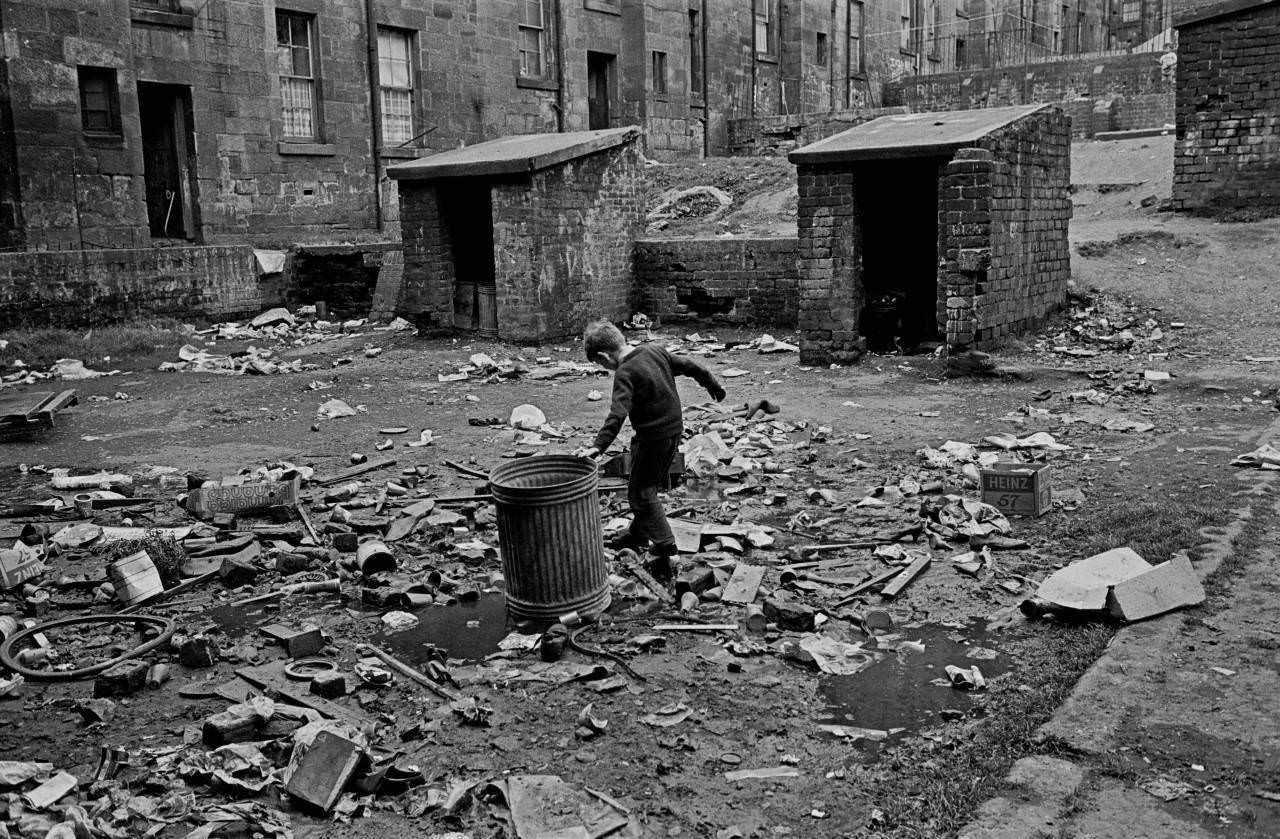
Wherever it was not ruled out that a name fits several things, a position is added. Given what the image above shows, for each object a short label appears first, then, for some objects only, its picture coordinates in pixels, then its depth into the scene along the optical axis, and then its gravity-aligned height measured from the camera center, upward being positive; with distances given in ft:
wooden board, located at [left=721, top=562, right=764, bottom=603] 19.85 -6.25
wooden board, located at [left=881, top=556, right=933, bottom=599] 19.81 -6.26
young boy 21.24 -3.27
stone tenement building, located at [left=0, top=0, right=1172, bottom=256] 56.24 +10.85
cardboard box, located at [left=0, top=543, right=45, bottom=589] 21.75 -6.11
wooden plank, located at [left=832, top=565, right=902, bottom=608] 19.68 -6.34
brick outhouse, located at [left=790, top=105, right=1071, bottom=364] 40.42 +0.62
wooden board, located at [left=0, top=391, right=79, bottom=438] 35.73 -4.79
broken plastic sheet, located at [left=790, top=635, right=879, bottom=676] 16.98 -6.56
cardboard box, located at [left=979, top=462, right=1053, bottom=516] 23.42 -5.40
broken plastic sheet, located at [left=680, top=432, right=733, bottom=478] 28.99 -5.52
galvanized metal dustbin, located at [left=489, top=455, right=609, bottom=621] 18.67 -5.09
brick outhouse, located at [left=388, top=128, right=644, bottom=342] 50.80 +1.16
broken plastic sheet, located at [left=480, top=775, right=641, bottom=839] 12.40 -6.56
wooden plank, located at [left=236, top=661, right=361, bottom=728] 15.83 -6.59
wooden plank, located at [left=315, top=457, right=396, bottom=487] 29.66 -5.93
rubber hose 17.46 -6.46
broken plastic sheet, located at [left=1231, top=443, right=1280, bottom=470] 25.38 -5.27
